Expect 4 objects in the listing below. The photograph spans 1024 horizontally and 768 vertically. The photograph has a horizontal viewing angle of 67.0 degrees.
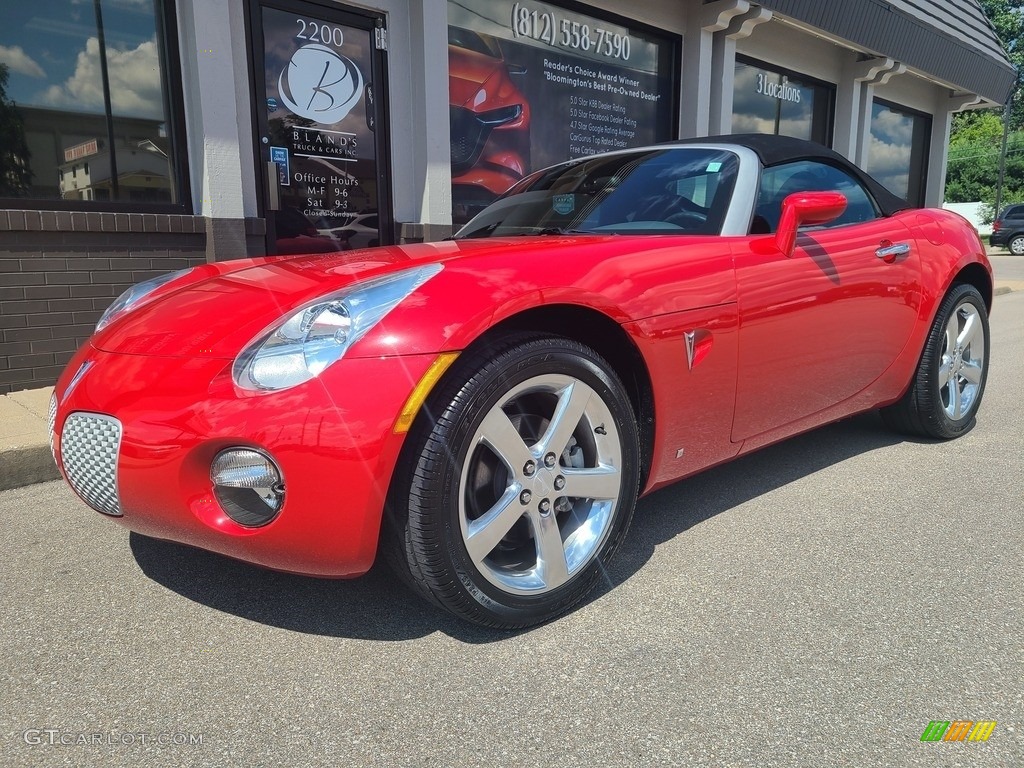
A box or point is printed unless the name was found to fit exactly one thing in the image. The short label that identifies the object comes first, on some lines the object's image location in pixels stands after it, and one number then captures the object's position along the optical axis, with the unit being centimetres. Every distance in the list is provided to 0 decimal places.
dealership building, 482
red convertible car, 178
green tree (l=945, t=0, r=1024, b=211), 4236
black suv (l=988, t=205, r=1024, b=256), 2505
